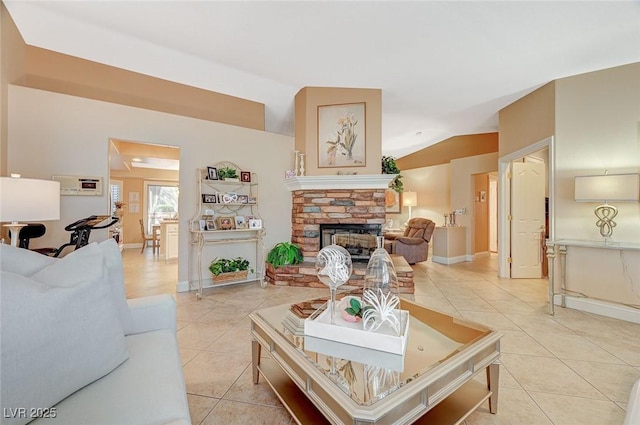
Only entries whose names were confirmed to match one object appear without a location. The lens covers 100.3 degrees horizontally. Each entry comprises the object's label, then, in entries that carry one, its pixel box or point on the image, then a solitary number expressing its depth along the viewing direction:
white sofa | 0.74
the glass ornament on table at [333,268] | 1.46
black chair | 2.38
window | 8.15
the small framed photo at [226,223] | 3.86
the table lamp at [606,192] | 2.69
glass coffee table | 0.96
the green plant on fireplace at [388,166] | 4.42
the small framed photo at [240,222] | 4.01
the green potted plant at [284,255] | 4.08
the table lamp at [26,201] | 1.77
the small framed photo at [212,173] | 3.77
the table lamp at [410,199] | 7.52
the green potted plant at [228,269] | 3.78
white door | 4.52
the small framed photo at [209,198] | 3.80
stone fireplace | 4.00
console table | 2.84
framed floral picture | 4.18
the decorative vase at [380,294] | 1.30
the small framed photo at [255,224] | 4.04
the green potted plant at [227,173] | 3.89
